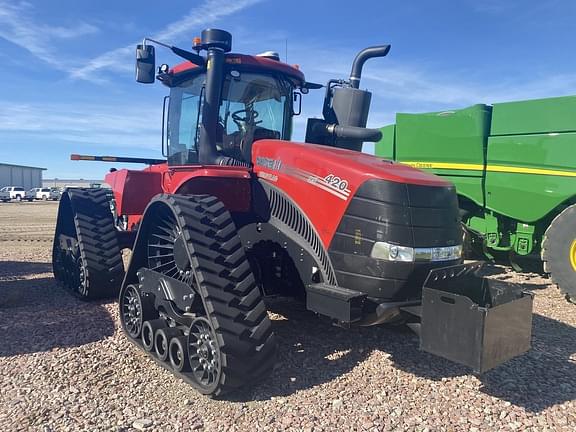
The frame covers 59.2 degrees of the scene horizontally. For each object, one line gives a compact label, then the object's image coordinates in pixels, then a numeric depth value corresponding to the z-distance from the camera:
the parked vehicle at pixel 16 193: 49.84
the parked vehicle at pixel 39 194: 51.66
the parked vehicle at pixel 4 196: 47.78
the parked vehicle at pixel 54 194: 51.69
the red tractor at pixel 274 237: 3.75
